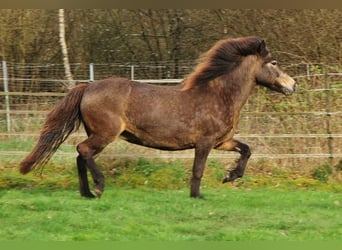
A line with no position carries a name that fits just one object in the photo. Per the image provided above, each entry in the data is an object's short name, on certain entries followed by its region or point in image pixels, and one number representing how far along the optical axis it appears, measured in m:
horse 13.71
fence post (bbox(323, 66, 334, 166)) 18.87
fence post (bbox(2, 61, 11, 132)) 19.25
